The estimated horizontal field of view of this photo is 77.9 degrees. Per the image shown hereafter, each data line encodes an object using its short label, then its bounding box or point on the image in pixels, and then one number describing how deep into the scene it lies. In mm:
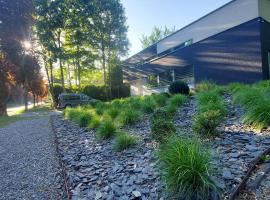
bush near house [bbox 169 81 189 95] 8964
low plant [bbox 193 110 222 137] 3119
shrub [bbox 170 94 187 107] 5856
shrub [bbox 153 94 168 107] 6355
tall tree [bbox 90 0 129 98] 17673
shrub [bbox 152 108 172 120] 3907
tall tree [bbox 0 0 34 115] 14266
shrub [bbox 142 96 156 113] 5931
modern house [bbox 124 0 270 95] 9189
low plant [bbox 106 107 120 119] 5624
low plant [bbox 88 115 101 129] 5408
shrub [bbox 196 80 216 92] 8922
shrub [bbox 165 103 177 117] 4817
